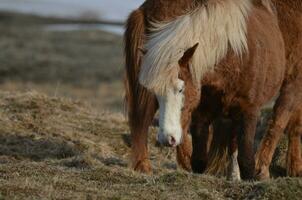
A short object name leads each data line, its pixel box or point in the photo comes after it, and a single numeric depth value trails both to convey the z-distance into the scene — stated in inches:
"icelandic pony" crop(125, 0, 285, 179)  634.8
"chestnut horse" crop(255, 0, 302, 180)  770.2
